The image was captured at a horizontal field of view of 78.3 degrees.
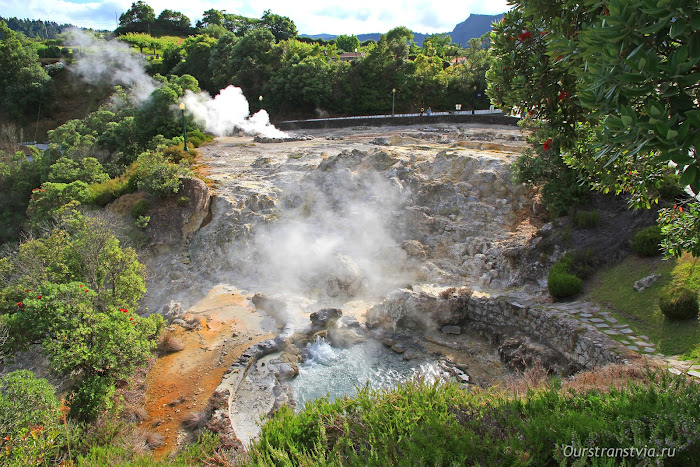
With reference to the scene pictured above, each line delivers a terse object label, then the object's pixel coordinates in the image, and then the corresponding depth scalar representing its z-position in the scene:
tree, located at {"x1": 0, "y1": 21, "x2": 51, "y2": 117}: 42.88
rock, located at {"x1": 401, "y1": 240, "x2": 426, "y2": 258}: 13.55
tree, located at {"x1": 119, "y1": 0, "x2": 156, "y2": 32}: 65.81
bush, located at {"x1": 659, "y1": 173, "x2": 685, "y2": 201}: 9.95
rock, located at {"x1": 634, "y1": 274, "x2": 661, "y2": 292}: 8.98
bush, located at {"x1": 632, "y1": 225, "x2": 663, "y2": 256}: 9.64
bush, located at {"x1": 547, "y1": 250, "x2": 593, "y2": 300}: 9.92
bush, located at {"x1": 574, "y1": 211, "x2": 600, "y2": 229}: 11.48
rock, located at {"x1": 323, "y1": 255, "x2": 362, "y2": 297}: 12.70
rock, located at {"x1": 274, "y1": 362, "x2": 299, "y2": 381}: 9.47
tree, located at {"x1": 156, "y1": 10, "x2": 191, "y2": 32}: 67.56
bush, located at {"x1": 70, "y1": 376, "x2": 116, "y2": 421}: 7.74
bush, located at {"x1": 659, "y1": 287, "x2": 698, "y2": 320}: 7.71
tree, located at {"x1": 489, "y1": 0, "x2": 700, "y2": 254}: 3.00
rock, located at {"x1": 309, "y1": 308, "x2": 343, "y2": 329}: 11.18
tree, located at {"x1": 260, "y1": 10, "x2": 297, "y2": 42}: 49.12
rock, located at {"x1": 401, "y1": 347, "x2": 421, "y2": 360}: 10.01
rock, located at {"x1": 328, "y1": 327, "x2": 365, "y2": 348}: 10.59
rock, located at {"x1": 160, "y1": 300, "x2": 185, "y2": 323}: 12.27
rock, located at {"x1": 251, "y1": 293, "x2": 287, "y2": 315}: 12.21
